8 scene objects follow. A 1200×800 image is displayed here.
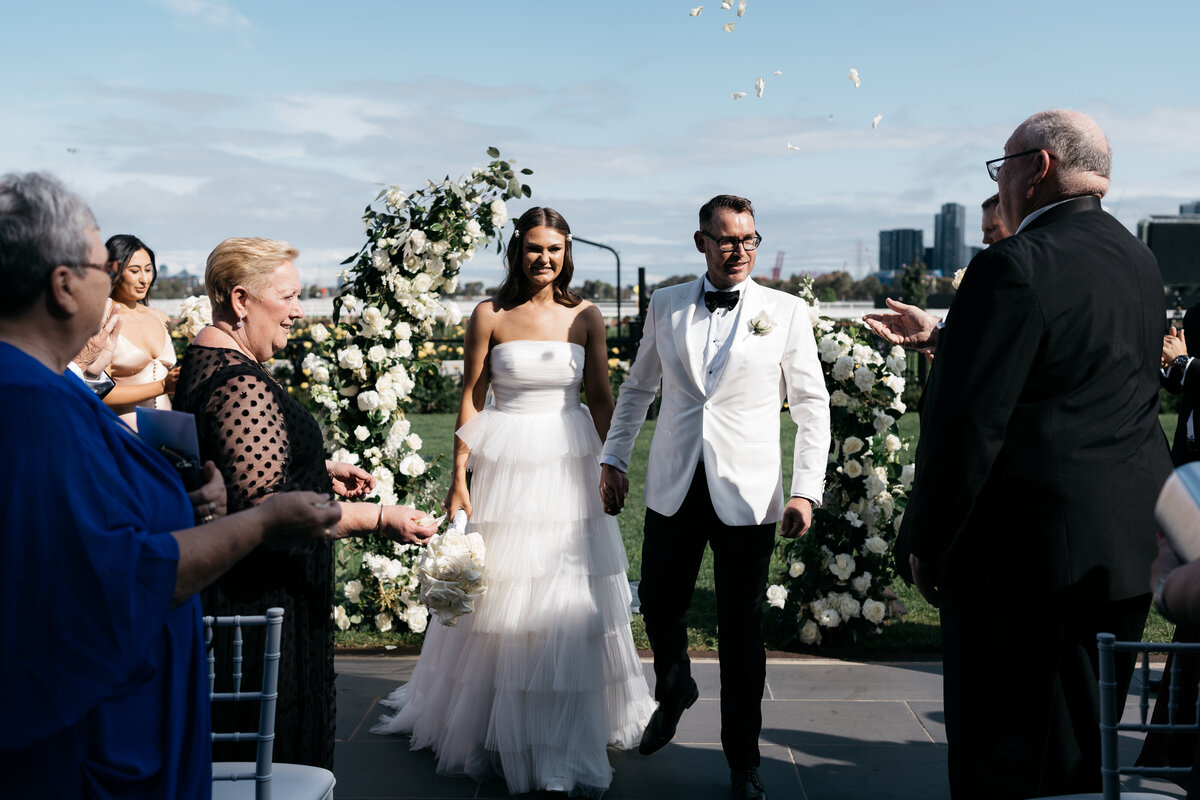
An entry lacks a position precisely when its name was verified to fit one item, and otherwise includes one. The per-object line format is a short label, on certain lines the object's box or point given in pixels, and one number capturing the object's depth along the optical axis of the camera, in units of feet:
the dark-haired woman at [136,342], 16.63
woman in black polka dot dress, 8.07
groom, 12.42
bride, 12.81
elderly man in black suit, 7.97
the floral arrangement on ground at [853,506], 18.03
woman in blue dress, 4.80
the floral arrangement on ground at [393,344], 17.90
